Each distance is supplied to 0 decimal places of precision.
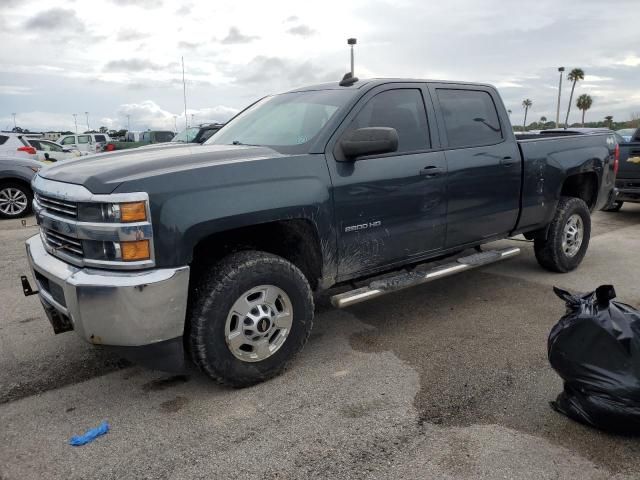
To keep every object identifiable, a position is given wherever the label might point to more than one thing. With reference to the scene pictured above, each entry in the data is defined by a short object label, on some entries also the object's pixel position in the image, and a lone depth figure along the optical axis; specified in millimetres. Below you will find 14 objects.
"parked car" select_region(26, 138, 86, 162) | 16656
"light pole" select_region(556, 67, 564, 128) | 50481
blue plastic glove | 2771
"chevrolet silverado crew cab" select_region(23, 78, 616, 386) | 2805
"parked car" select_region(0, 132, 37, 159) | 11945
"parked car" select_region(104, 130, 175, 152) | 22844
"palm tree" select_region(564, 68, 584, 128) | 66625
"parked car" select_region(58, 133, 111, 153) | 23641
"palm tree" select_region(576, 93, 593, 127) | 69188
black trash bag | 2561
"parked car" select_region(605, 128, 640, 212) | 8914
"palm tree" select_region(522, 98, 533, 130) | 82750
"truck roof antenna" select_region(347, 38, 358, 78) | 20688
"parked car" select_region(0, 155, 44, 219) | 9695
